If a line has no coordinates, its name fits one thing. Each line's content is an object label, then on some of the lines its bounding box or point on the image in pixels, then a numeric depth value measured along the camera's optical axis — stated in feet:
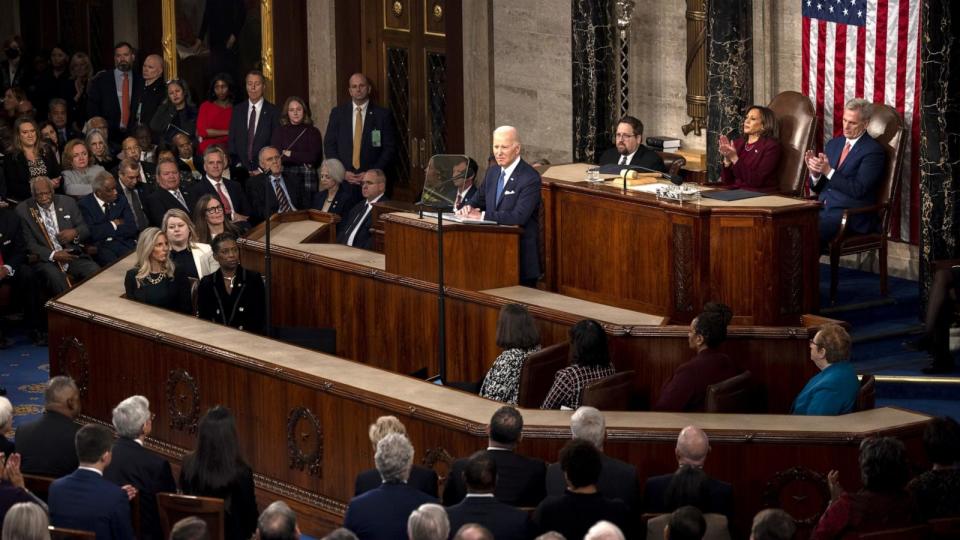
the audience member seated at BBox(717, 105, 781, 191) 80.64
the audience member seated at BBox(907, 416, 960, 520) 48.11
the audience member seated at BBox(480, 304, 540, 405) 61.62
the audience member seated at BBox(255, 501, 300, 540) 42.93
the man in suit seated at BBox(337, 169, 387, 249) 84.23
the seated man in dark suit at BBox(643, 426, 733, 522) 48.57
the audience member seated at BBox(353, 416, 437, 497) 50.24
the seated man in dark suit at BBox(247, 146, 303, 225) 90.94
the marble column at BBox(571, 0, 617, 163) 89.71
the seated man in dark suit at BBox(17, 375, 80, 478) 55.21
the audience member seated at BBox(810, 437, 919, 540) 46.60
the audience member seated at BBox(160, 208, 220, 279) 73.56
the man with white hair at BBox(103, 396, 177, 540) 52.03
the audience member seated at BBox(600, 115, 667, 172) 78.28
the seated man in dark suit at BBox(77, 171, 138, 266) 88.58
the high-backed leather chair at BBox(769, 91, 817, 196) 82.07
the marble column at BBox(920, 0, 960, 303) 73.77
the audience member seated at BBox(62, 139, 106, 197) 93.15
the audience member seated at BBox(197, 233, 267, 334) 71.05
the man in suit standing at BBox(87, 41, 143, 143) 111.14
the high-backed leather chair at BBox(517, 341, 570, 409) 60.95
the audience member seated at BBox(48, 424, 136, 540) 48.29
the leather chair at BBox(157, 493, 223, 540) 48.62
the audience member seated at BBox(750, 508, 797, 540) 42.32
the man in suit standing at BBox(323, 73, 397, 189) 99.19
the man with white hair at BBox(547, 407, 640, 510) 50.11
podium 69.87
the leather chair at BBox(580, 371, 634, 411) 58.03
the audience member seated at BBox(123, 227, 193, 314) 71.97
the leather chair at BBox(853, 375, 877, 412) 58.08
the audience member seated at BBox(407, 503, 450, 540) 42.45
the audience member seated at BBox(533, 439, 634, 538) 46.26
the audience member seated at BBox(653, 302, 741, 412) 58.54
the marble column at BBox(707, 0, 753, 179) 83.56
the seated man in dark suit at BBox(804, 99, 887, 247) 78.38
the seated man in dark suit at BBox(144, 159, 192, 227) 87.81
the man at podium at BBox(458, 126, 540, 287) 71.31
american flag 82.64
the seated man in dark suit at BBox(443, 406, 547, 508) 50.06
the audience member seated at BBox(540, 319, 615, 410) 59.26
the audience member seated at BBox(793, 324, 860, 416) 56.39
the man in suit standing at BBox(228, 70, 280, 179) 101.09
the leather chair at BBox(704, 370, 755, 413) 57.16
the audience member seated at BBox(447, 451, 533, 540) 45.93
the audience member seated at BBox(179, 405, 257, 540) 51.21
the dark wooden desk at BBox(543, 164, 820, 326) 66.90
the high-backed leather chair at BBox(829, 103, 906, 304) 77.71
